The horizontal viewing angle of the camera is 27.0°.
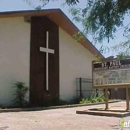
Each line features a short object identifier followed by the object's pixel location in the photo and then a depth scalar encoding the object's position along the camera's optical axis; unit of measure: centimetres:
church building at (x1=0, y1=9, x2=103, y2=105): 1576
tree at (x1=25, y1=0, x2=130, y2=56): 596
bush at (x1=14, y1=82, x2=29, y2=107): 1556
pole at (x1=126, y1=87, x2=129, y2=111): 1208
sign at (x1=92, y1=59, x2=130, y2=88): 1211
